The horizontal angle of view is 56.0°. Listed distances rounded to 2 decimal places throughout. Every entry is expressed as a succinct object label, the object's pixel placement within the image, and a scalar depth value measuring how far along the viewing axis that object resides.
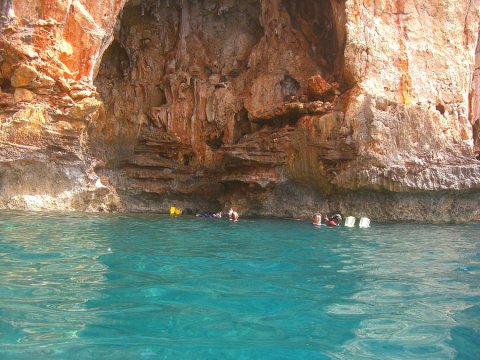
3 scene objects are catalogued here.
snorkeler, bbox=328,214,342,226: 14.51
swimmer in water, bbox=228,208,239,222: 16.19
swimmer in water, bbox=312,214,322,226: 14.50
